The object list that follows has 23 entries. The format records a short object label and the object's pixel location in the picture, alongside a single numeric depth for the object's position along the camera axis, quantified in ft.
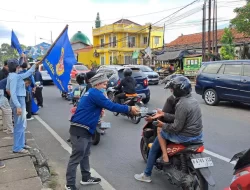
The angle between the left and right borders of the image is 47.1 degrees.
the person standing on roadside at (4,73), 26.91
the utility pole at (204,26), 75.19
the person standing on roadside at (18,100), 16.62
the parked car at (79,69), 72.73
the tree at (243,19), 63.28
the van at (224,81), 32.53
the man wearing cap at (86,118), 12.39
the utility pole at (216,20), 87.06
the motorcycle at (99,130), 19.57
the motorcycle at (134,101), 27.27
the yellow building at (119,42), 151.64
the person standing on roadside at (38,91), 36.55
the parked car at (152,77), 68.86
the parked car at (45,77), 69.68
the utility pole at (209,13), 70.08
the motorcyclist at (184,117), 11.93
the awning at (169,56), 86.03
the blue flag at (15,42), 24.34
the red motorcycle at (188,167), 11.43
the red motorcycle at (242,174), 7.16
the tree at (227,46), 74.84
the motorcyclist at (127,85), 29.32
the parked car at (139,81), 38.86
